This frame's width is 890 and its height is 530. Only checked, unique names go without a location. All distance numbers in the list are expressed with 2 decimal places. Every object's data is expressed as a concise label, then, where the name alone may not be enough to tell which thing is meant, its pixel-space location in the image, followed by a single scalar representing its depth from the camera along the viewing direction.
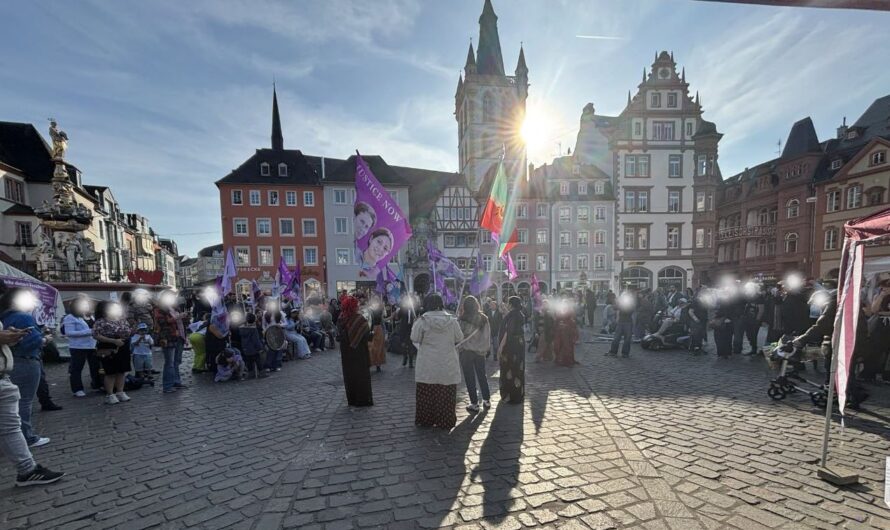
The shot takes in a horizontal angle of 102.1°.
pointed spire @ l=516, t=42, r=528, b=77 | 51.41
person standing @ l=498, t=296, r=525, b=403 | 6.11
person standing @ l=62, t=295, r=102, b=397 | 6.70
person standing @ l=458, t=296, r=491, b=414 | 5.63
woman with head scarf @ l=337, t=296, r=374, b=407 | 5.91
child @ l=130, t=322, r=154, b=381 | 7.68
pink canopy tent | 3.63
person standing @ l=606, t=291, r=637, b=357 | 9.54
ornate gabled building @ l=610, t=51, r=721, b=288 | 33.56
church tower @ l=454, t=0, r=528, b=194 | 46.12
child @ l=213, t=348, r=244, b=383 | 8.04
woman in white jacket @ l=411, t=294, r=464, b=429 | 4.98
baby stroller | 5.93
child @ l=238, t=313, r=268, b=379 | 8.23
